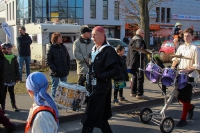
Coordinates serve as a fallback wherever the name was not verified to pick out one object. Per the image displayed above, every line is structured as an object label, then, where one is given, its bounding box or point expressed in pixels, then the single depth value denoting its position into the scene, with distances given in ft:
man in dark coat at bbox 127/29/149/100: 25.18
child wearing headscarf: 8.96
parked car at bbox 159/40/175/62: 76.18
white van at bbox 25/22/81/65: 53.01
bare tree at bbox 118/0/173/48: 41.45
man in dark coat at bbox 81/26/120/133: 14.28
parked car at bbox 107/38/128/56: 59.77
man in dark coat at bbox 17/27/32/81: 34.47
